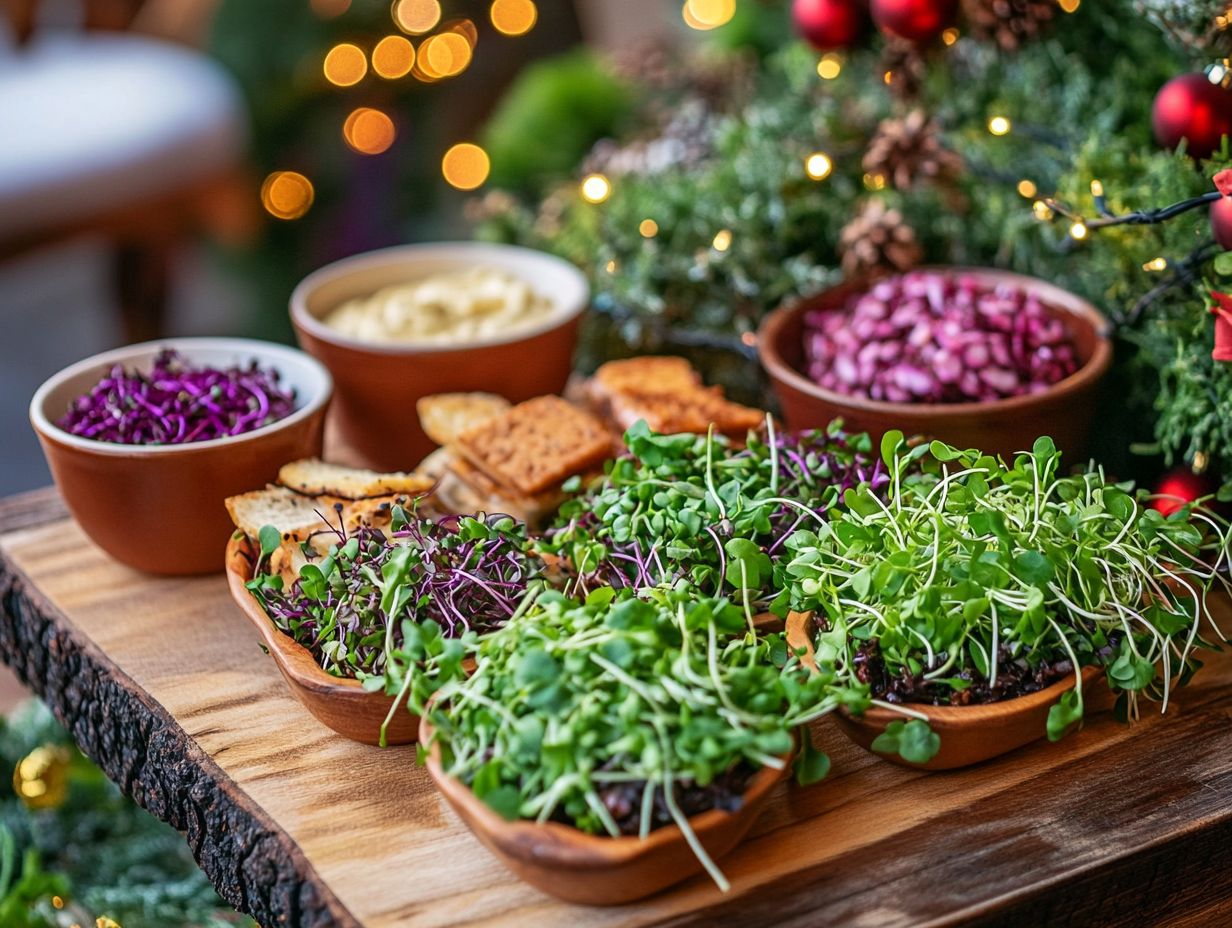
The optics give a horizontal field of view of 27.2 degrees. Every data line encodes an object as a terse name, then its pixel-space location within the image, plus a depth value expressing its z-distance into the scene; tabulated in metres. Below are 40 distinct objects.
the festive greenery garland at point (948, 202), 0.93
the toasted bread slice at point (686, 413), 0.95
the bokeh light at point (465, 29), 1.68
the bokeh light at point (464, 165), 1.65
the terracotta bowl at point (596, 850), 0.76
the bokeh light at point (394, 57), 1.62
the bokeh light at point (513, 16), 1.81
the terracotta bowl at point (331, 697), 0.82
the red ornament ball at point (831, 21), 1.01
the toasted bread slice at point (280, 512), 0.89
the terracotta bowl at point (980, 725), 0.80
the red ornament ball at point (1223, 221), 0.85
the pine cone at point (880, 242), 1.02
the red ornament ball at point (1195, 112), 0.89
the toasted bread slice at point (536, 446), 0.92
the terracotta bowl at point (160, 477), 0.90
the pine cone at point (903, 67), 1.01
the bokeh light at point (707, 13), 1.30
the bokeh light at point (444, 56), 1.66
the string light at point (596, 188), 1.10
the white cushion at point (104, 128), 1.51
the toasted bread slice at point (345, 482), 0.91
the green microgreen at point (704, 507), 0.85
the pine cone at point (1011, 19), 0.97
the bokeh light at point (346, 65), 1.58
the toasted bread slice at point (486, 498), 0.92
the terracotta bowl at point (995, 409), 0.91
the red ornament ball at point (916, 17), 0.96
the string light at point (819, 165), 1.04
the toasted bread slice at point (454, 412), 0.95
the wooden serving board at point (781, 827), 0.79
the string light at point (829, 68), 1.09
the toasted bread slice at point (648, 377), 0.99
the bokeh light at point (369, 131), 1.66
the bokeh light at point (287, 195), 1.69
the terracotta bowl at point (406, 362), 0.97
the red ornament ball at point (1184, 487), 0.91
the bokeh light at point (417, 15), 1.60
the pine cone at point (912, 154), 1.01
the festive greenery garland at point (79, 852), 1.00
